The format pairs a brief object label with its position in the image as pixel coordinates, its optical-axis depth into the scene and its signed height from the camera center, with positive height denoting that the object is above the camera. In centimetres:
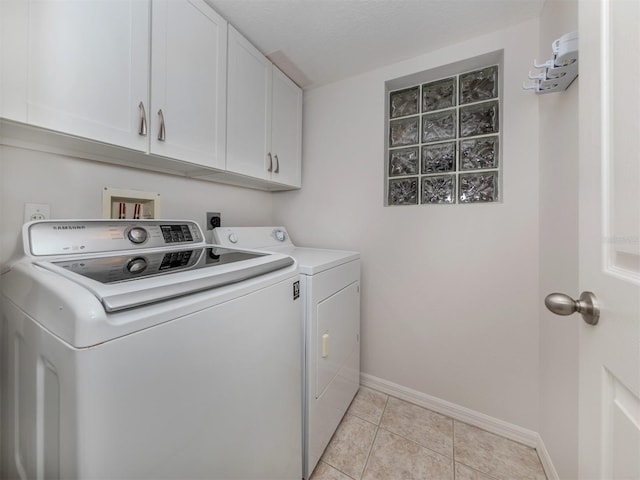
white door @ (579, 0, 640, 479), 41 +1
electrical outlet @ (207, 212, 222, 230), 164 +13
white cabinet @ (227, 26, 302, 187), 140 +82
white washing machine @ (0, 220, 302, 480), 43 -28
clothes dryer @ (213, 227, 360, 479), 114 -49
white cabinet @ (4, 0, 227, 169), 79 +66
